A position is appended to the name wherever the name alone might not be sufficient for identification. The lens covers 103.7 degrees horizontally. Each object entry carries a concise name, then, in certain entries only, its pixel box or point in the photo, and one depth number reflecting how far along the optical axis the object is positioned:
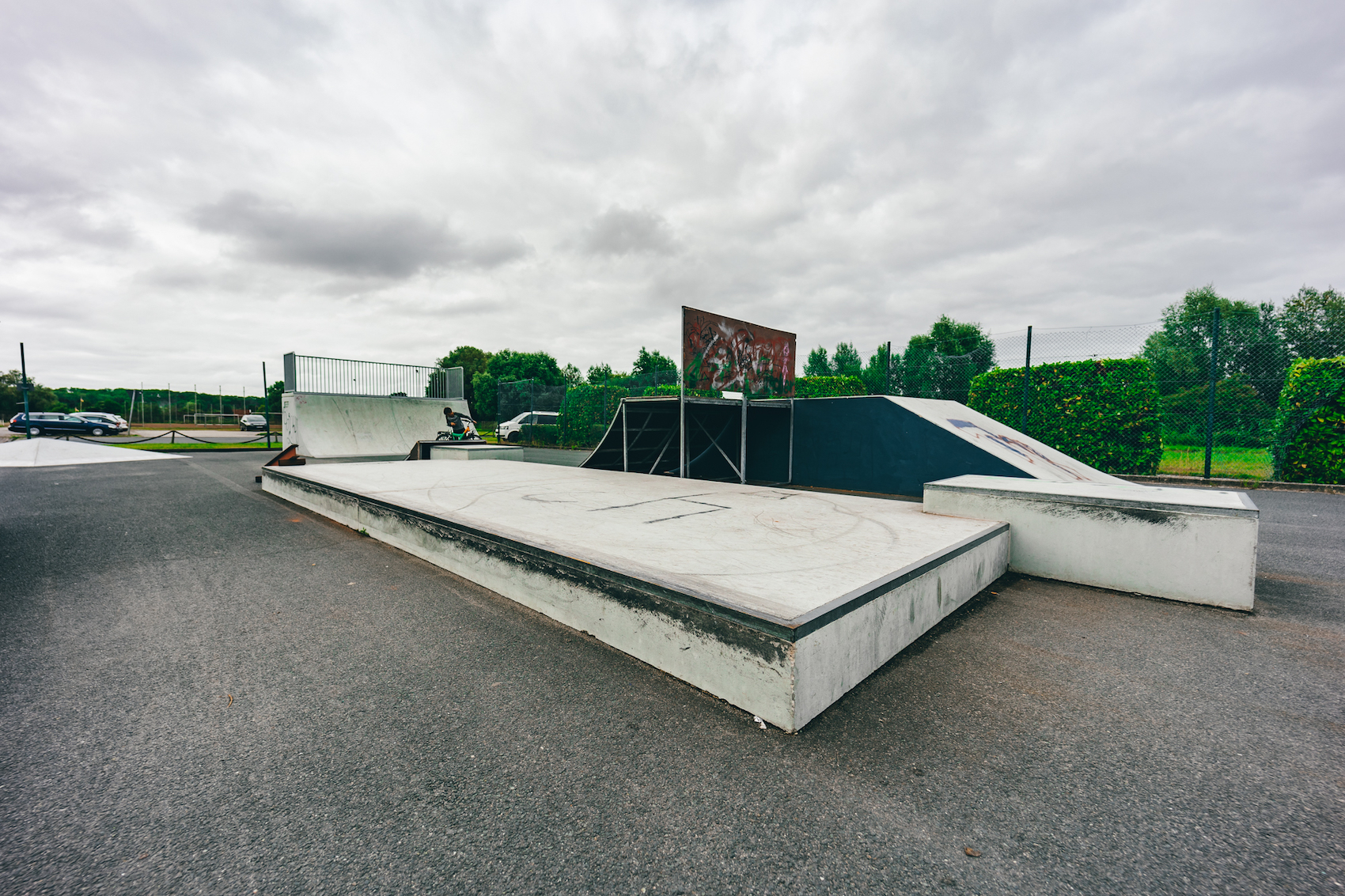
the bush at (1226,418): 9.80
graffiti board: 8.16
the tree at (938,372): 11.85
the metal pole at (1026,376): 10.58
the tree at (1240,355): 9.95
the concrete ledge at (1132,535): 3.46
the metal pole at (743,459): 8.39
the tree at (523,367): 58.88
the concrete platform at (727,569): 2.21
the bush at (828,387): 18.14
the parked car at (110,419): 28.89
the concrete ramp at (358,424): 14.84
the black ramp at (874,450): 7.28
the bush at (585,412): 18.05
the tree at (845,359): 59.62
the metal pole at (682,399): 7.52
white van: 22.62
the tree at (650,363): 62.62
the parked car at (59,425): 26.84
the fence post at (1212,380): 9.60
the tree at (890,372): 12.05
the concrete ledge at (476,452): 10.80
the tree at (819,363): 60.38
